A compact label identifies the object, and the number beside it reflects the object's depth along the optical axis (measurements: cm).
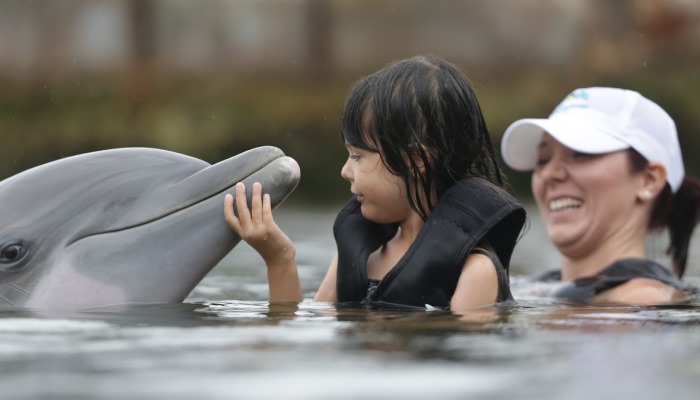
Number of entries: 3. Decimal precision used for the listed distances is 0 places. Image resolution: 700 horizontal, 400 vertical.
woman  1378
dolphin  1005
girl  1056
